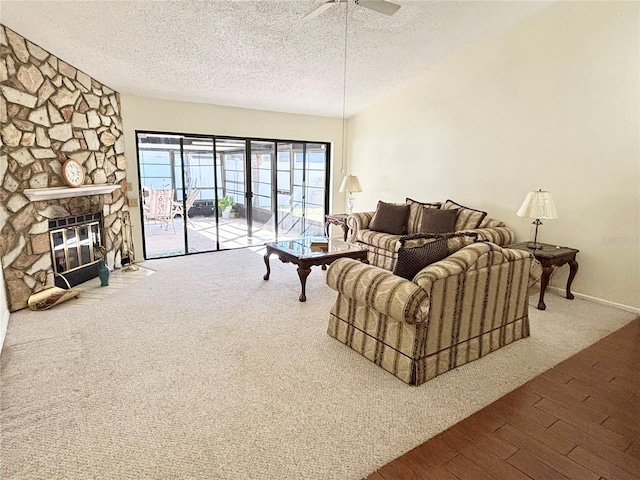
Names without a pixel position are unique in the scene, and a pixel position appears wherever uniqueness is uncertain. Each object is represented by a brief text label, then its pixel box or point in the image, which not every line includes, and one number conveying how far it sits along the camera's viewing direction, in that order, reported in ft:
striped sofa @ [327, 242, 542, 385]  8.20
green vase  14.93
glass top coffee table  13.39
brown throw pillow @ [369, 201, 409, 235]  18.20
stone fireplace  11.41
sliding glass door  19.30
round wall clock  13.57
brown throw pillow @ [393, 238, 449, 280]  8.69
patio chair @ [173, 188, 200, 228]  20.07
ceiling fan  9.46
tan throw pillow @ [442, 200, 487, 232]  16.03
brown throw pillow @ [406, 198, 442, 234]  18.00
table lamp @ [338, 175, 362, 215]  20.47
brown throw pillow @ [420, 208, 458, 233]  16.52
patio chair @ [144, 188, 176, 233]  19.66
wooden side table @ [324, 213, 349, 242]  20.46
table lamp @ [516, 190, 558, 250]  13.12
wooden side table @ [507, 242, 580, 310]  12.84
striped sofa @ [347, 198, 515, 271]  15.33
